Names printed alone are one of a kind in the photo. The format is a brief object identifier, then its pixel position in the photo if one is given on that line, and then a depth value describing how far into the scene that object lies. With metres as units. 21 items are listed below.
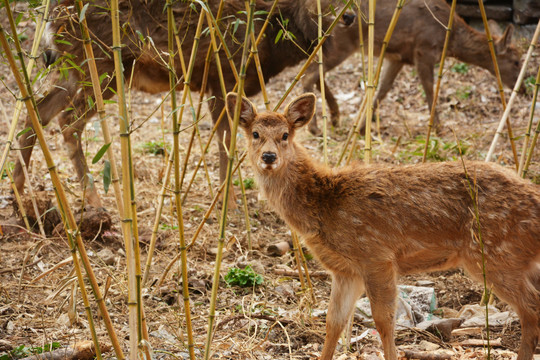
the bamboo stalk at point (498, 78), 8.37
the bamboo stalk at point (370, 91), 7.75
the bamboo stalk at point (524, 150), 8.70
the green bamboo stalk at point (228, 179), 5.21
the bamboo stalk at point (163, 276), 8.12
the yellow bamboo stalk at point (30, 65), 7.76
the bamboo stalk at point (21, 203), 10.00
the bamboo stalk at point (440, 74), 8.18
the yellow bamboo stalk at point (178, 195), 5.54
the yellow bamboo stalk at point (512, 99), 8.70
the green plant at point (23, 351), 6.80
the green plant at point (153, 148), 16.88
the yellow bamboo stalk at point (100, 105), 5.28
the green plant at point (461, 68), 23.66
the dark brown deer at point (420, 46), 19.17
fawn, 7.25
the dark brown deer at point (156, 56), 12.52
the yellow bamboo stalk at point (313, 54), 6.52
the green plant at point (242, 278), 9.71
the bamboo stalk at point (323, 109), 8.53
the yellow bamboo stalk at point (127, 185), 4.88
